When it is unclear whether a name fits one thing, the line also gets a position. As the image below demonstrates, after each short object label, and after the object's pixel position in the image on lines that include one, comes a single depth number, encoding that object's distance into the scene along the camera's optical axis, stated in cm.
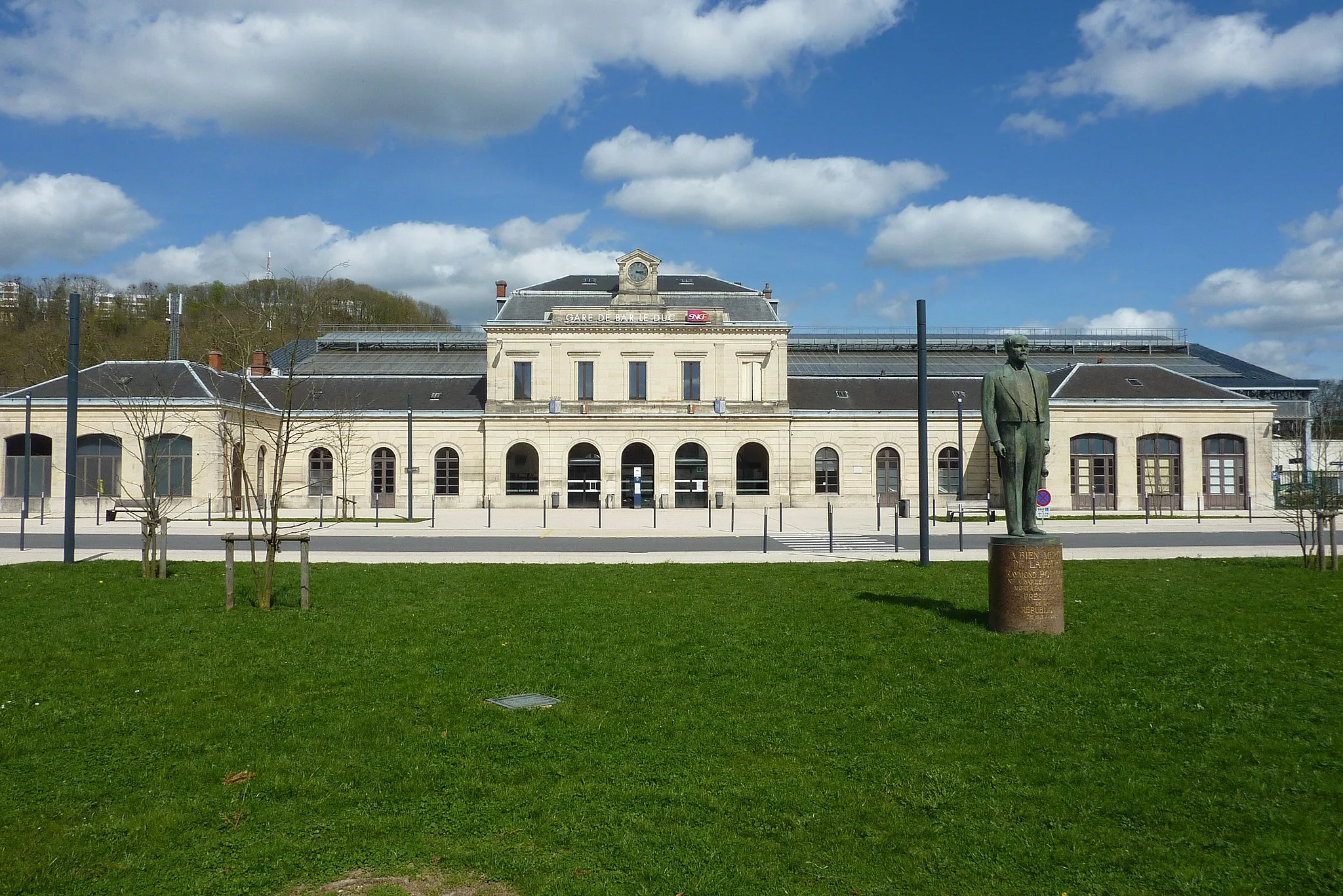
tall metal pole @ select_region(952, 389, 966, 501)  3619
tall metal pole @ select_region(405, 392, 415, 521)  3812
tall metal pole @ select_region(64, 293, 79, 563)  1823
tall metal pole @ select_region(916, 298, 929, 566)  1869
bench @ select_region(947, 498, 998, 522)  4141
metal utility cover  782
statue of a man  1154
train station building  4666
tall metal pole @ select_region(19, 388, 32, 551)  3431
